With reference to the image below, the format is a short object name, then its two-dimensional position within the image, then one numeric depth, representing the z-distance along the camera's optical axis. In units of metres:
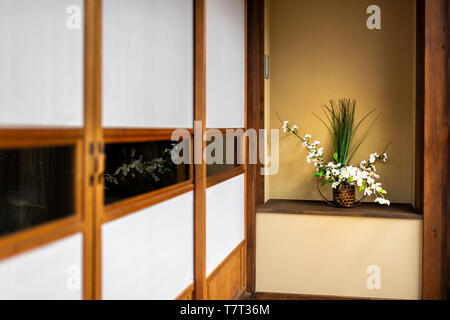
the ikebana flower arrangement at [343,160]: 3.03
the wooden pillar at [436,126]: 2.79
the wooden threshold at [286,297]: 3.06
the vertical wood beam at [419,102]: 2.87
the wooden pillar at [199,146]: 2.08
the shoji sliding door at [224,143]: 2.27
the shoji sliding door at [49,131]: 1.01
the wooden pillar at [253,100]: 3.05
